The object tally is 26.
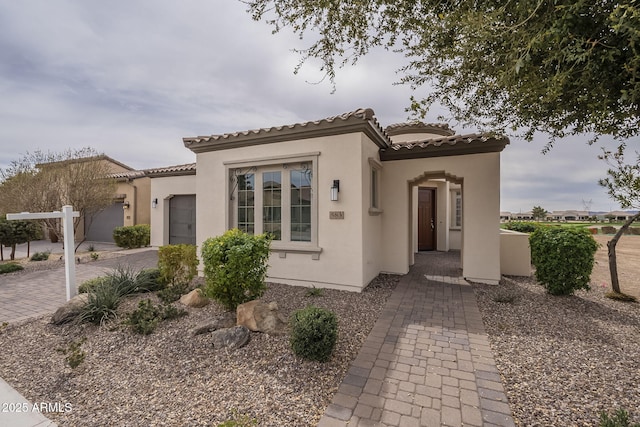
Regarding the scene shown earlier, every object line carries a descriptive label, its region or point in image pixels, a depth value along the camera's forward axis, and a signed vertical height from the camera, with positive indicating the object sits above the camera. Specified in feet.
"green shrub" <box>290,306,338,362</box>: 10.55 -4.69
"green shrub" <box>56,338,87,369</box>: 10.95 -5.86
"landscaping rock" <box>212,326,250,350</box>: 12.02 -5.45
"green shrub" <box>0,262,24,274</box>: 27.01 -5.07
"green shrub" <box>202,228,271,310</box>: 14.58 -2.77
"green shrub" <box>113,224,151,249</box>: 43.50 -2.98
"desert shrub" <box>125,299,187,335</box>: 13.36 -5.27
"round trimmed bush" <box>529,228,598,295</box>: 18.07 -2.89
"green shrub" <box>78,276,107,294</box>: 18.62 -4.70
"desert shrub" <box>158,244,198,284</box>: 19.13 -3.25
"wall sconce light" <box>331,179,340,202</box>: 20.25 +2.08
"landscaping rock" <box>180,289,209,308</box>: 16.65 -5.14
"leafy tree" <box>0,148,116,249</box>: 32.53 +4.20
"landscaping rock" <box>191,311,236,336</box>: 13.10 -5.42
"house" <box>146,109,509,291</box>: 20.49 +2.12
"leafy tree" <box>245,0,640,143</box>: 7.21 +5.85
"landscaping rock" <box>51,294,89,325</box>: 14.43 -5.09
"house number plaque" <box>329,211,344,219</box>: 20.58 +0.22
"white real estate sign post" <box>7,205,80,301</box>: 17.07 -1.70
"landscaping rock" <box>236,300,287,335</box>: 13.29 -5.10
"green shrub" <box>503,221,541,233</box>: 38.63 -1.38
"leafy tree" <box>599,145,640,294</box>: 17.44 +1.90
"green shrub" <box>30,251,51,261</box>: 33.01 -4.80
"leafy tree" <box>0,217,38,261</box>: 30.58 -1.70
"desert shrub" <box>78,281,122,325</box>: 14.39 -4.90
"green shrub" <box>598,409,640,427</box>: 6.64 -5.12
